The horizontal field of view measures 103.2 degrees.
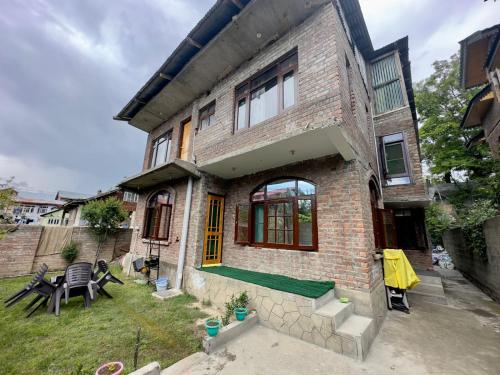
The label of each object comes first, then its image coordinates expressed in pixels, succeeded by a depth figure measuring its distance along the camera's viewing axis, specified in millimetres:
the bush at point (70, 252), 8646
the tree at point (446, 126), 11703
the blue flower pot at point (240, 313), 3574
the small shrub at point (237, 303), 3773
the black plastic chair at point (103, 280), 4896
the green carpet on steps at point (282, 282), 3587
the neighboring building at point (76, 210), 15209
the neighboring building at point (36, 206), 30136
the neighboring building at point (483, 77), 5241
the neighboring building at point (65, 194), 33206
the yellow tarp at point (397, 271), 4605
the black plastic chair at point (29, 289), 4078
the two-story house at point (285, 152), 4109
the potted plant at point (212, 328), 2961
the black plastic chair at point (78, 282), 4328
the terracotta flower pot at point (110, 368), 1999
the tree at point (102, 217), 9578
